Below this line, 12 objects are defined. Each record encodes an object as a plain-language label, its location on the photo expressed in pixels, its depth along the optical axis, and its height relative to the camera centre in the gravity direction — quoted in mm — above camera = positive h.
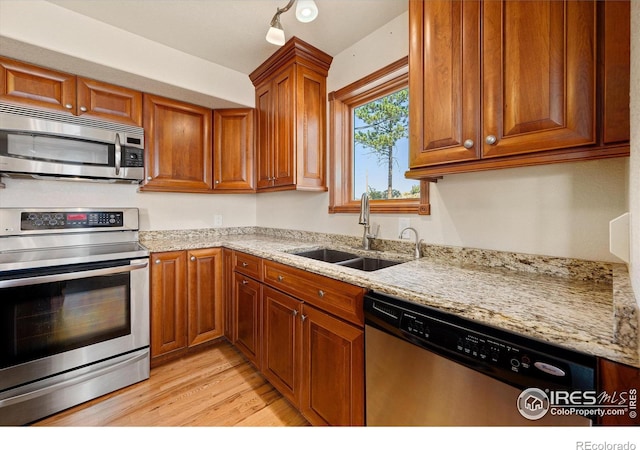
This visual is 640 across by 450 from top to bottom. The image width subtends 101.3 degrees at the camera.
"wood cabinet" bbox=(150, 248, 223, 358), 1948 -592
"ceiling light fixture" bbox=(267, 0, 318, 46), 1359 +1117
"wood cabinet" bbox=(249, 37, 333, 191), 2020 +875
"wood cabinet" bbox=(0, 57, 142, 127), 1645 +912
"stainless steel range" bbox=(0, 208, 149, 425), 1425 -531
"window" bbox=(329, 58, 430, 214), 1778 +595
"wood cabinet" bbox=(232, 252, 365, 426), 1172 -619
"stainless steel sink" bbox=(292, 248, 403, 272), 1671 -246
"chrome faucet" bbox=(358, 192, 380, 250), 1737 +68
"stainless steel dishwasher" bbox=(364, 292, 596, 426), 657 -456
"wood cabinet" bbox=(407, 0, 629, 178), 821 +510
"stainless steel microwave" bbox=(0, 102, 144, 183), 1611 +534
